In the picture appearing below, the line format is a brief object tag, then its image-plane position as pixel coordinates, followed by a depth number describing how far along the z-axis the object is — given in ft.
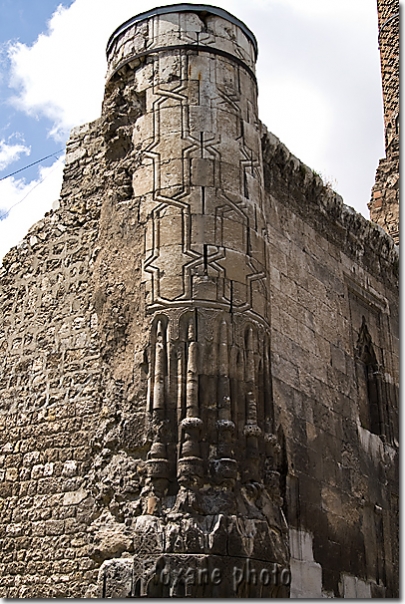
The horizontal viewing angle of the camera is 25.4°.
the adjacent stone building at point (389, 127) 44.68
